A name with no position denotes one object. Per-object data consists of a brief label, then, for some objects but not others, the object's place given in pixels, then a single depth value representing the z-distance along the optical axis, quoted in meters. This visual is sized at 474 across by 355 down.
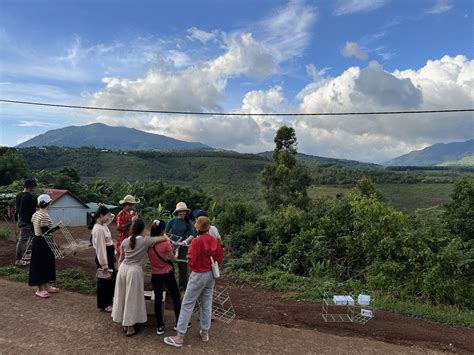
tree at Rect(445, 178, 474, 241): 12.52
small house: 22.75
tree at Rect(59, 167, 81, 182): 34.56
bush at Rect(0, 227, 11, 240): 10.75
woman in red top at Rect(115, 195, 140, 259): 5.65
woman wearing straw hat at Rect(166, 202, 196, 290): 5.69
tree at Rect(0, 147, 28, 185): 26.81
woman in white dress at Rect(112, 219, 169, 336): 4.54
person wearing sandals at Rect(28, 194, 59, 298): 5.67
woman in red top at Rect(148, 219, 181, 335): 4.65
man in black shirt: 6.63
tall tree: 24.38
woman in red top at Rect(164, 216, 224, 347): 4.46
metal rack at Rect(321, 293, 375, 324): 5.63
